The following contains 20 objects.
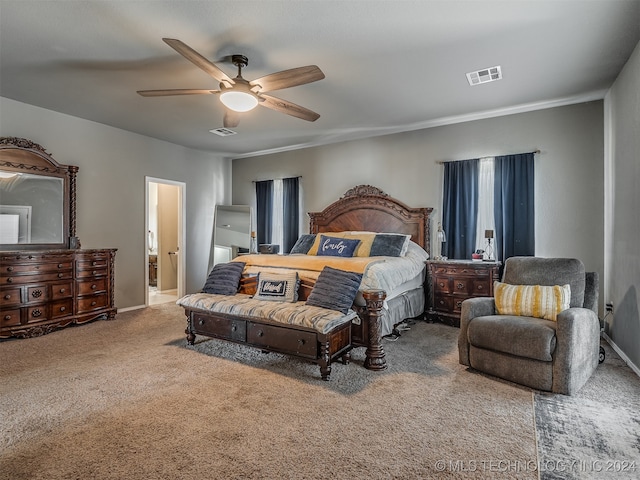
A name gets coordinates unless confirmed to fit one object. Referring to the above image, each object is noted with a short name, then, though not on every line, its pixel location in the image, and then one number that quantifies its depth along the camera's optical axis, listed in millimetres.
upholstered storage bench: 2795
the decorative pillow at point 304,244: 5246
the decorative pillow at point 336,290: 3059
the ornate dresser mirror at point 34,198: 4176
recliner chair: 2441
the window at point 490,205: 4461
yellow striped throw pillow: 2771
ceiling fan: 2721
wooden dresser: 3842
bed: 2980
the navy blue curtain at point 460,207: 4820
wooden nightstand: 4246
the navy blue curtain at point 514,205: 4438
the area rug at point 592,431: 1701
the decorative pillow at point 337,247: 4738
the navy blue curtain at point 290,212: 6445
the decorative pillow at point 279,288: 3438
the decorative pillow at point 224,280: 3744
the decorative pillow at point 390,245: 4617
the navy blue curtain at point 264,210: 6785
